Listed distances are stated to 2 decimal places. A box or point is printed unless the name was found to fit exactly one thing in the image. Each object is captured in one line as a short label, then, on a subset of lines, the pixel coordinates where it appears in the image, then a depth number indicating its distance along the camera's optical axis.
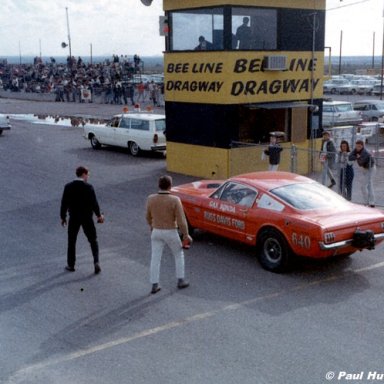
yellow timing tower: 17.69
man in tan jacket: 8.48
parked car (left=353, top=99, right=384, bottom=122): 32.81
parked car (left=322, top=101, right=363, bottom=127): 28.79
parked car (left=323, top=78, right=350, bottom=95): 58.25
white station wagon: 22.02
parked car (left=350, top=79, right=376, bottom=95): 56.91
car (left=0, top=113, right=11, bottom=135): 29.03
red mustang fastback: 8.98
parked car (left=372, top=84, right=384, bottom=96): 54.92
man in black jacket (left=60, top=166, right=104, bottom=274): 9.44
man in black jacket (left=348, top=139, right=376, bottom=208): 13.70
